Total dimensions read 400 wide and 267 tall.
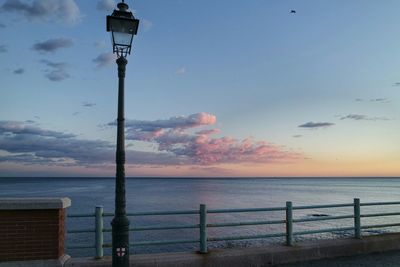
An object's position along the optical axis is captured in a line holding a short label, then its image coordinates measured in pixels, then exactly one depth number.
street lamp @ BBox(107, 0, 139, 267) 6.51
